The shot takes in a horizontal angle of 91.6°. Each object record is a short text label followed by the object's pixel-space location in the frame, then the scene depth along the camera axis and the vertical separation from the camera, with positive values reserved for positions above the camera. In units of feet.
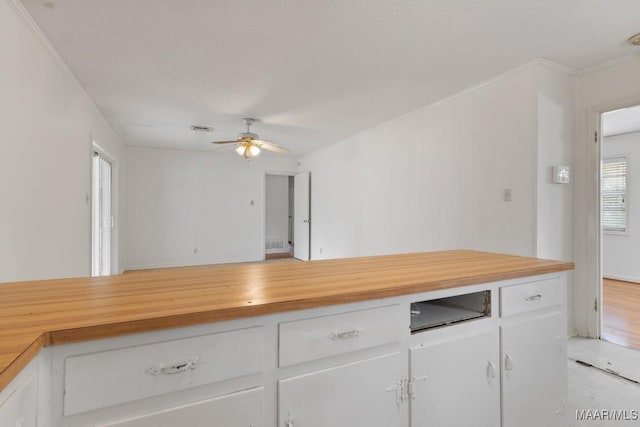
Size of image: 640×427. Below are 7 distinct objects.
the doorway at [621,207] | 14.20 +0.51
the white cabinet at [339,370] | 2.34 -1.51
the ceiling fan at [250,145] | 12.83 +2.91
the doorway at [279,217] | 26.32 -0.22
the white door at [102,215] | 13.66 -0.10
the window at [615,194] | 15.67 +1.18
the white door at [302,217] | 21.79 -0.17
